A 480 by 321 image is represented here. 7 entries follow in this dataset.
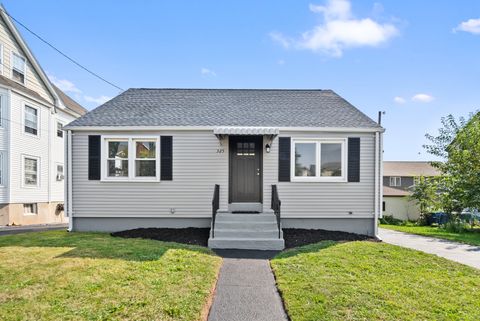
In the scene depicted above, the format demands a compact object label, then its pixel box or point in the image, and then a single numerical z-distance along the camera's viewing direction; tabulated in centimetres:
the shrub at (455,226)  1434
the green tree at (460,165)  1445
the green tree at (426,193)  1758
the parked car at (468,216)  1591
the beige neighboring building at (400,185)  2875
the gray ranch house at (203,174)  949
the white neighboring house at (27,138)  1405
